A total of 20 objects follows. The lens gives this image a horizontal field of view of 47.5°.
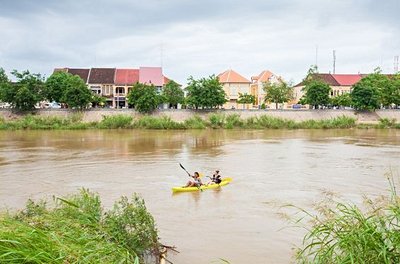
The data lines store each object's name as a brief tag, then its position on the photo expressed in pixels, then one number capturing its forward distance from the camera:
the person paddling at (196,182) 16.84
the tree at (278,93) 60.84
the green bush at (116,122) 47.94
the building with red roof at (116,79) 62.72
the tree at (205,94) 53.31
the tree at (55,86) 52.91
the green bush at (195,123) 48.97
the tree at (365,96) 54.03
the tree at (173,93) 57.97
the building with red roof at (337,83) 70.25
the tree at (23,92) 49.56
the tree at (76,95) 50.75
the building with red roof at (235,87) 68.44
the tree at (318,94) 56.09
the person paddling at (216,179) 17.69
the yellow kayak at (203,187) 16.45
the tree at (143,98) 51.22
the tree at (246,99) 62.59
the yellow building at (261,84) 68.38
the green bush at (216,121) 49.75
